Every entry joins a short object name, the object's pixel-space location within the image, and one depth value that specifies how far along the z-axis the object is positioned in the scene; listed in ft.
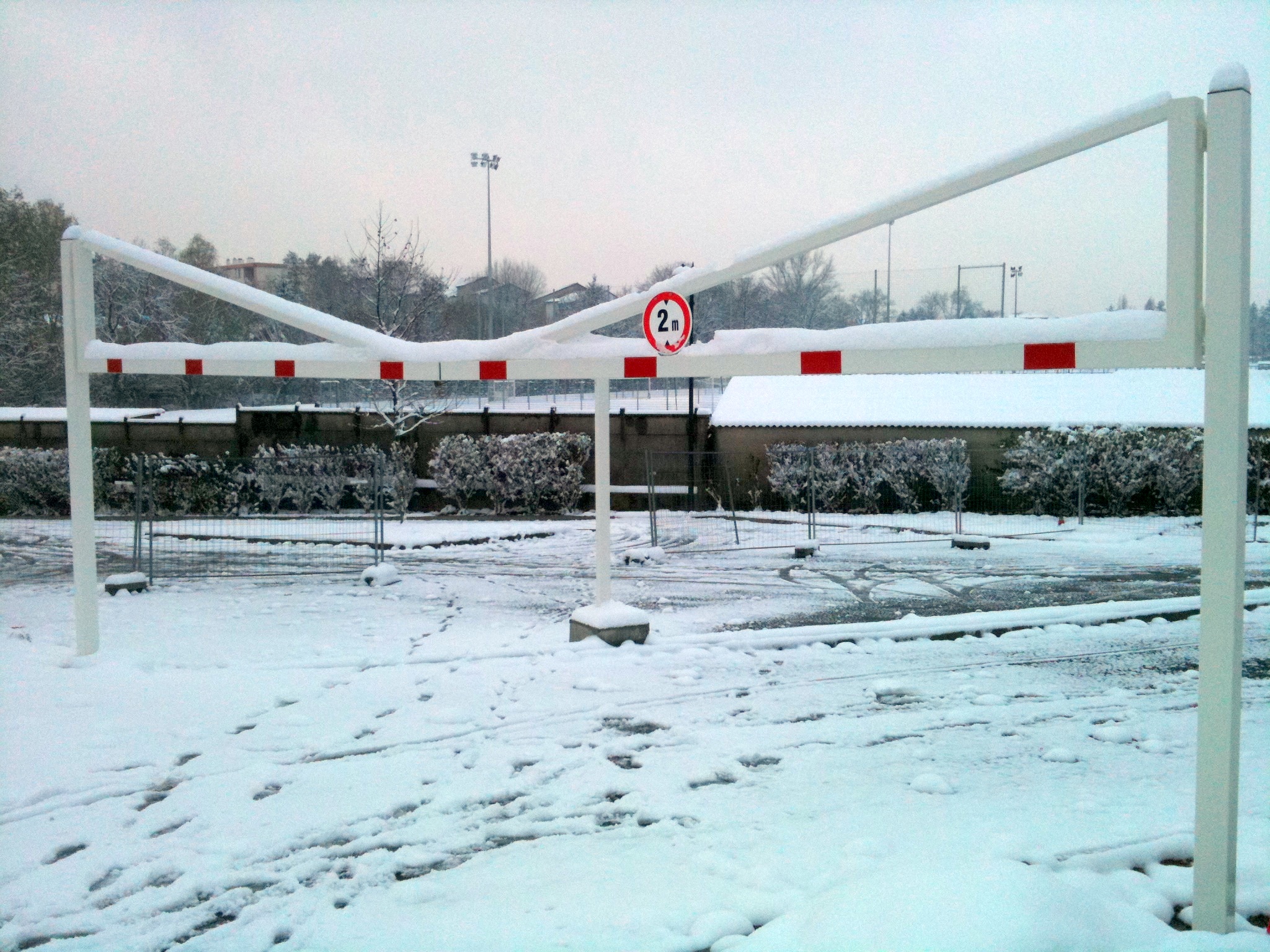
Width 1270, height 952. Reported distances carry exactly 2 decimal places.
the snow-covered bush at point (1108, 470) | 59.47
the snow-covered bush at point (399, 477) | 62.64
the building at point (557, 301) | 158.61
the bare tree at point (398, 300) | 70.79
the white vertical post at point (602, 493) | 25.09
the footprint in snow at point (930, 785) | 16.69
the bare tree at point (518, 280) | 186.29
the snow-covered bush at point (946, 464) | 61.98
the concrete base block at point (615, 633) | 26.22
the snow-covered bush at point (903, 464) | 63.00
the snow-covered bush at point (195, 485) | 61.46
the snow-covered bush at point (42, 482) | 64.39
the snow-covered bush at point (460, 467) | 63.41
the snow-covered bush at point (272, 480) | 59.72
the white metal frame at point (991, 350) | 11.18
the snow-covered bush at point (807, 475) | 63.72
